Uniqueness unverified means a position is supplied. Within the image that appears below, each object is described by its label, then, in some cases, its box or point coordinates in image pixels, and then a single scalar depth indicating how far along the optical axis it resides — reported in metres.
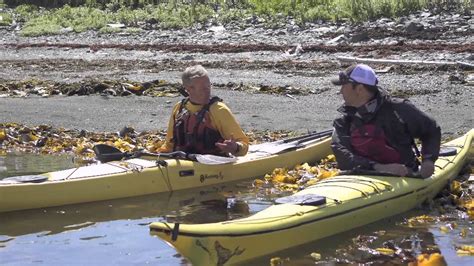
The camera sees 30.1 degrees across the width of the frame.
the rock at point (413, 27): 20.53
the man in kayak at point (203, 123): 8.00
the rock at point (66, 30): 28.67
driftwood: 15.50
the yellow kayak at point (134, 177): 7.59
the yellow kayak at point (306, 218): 5.47
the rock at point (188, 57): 20.33
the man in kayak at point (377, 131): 6.90
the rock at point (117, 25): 27.84
